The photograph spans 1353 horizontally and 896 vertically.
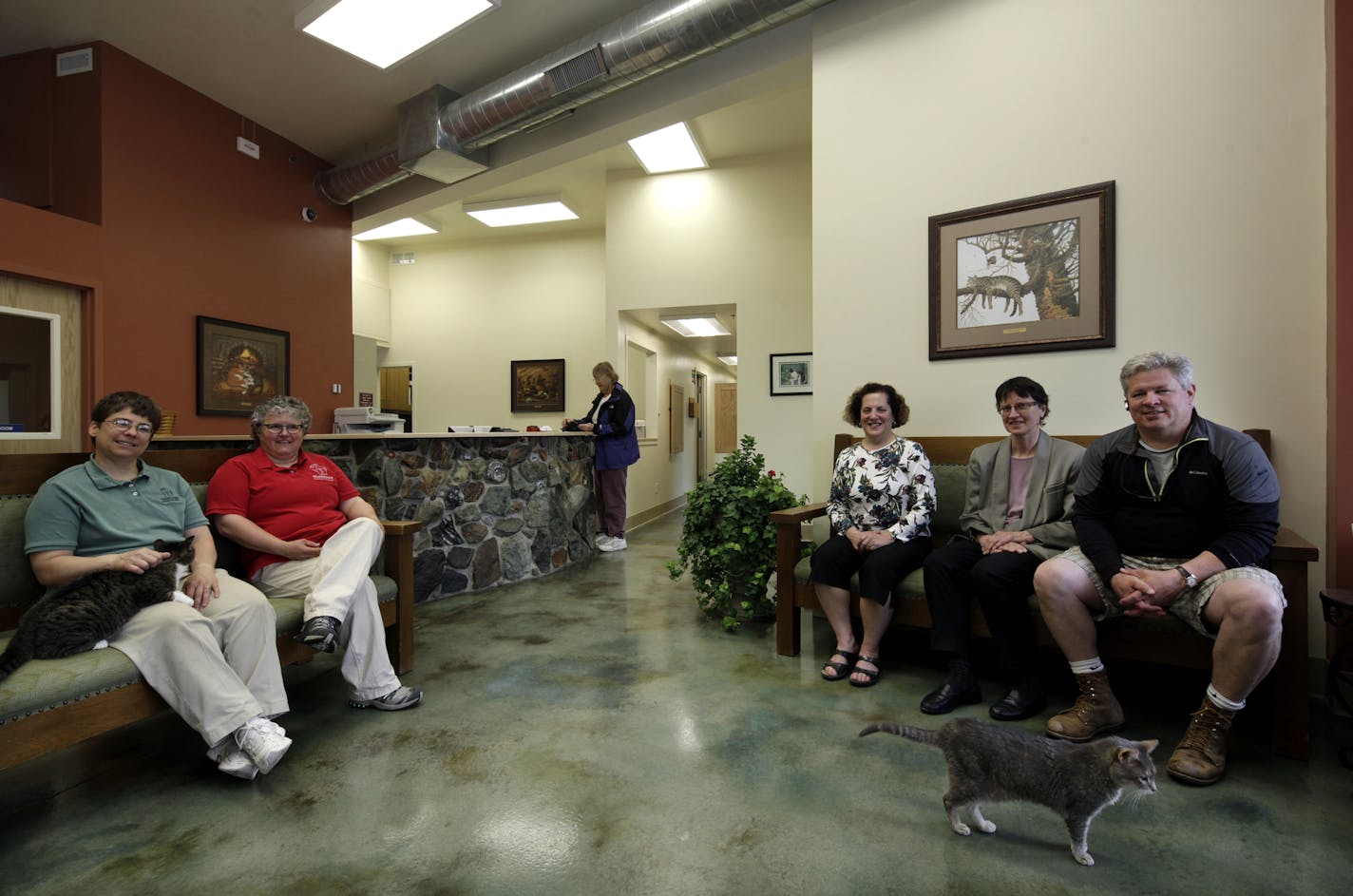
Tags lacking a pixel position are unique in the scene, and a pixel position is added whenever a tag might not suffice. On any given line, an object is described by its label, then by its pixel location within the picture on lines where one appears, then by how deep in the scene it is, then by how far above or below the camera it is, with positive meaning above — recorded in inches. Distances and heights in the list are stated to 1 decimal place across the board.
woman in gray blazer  89.1 -15.9
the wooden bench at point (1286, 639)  74.6 -26.3
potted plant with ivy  128.3 -19.7
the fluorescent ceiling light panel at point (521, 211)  276.8 +103.7
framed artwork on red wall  192.1 +25.1
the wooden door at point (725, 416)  488.4 +19.4
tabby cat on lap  64.2 -17.6
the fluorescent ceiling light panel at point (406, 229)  302.4 +103.9
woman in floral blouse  101.1 -14.7
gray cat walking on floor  56.2 -30.4
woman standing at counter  210.8 -0.5
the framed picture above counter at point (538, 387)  325.4 +28.4
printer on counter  166.6 +6.3
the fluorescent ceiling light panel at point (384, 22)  143.0 +97.7
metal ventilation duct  133.6 +88.3
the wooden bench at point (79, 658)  59.6 -23.2
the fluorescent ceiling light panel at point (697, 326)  293.1 +57.2
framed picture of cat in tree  109.8 +29.5
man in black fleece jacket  71.9 -14.4
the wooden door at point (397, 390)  347.3 +29.4
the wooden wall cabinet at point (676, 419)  336.5 +11.8
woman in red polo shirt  89.7 -14.1
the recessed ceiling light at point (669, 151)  217.8 +105.1
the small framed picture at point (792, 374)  237.8 +24.6
